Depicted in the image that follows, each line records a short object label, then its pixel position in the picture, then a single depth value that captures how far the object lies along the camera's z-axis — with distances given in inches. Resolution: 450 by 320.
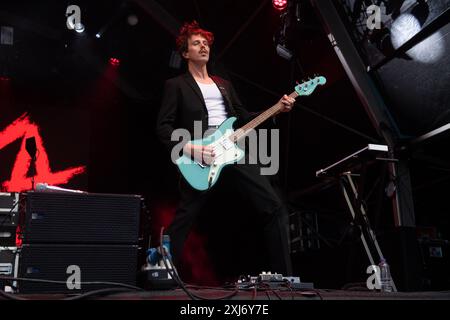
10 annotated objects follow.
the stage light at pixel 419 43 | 157.8
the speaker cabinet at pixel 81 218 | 78.5
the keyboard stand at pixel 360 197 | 132.6
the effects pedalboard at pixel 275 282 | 88.7
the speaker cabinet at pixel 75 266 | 76.2
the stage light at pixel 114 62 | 242.8
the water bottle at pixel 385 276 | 123.1
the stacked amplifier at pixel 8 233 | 98.0
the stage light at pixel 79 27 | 222.9
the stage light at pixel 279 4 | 185.0
